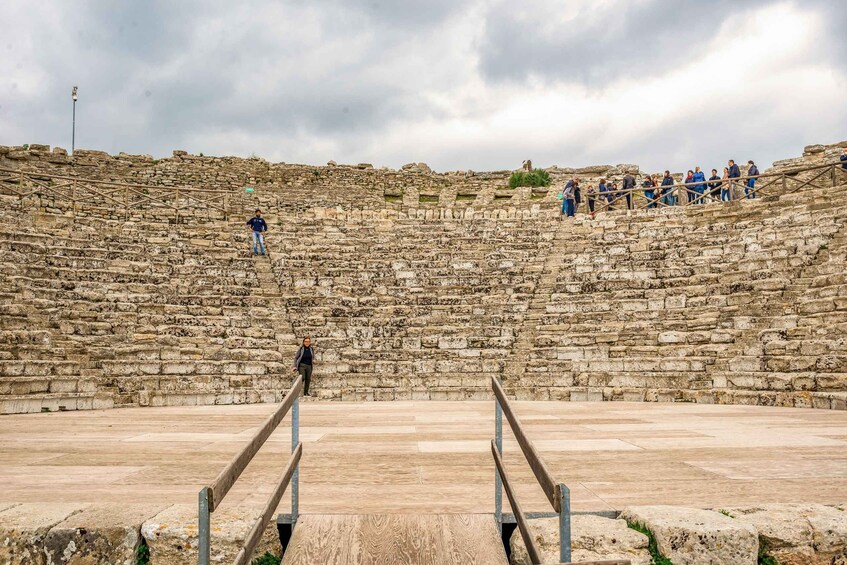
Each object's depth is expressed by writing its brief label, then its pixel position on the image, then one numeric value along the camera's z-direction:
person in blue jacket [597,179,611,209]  23.03
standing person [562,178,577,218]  19.45
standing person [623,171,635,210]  20.88
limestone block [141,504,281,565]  3.15
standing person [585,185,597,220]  19.18
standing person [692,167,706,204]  19.59
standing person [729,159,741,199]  19.04
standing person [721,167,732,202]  18.33
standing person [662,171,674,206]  18.59
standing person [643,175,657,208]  21.00
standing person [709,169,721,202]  17.64
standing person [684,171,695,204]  20.00
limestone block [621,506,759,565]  3.07
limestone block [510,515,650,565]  3.07
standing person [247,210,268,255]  16.45
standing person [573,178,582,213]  19.95
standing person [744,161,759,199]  17.42
